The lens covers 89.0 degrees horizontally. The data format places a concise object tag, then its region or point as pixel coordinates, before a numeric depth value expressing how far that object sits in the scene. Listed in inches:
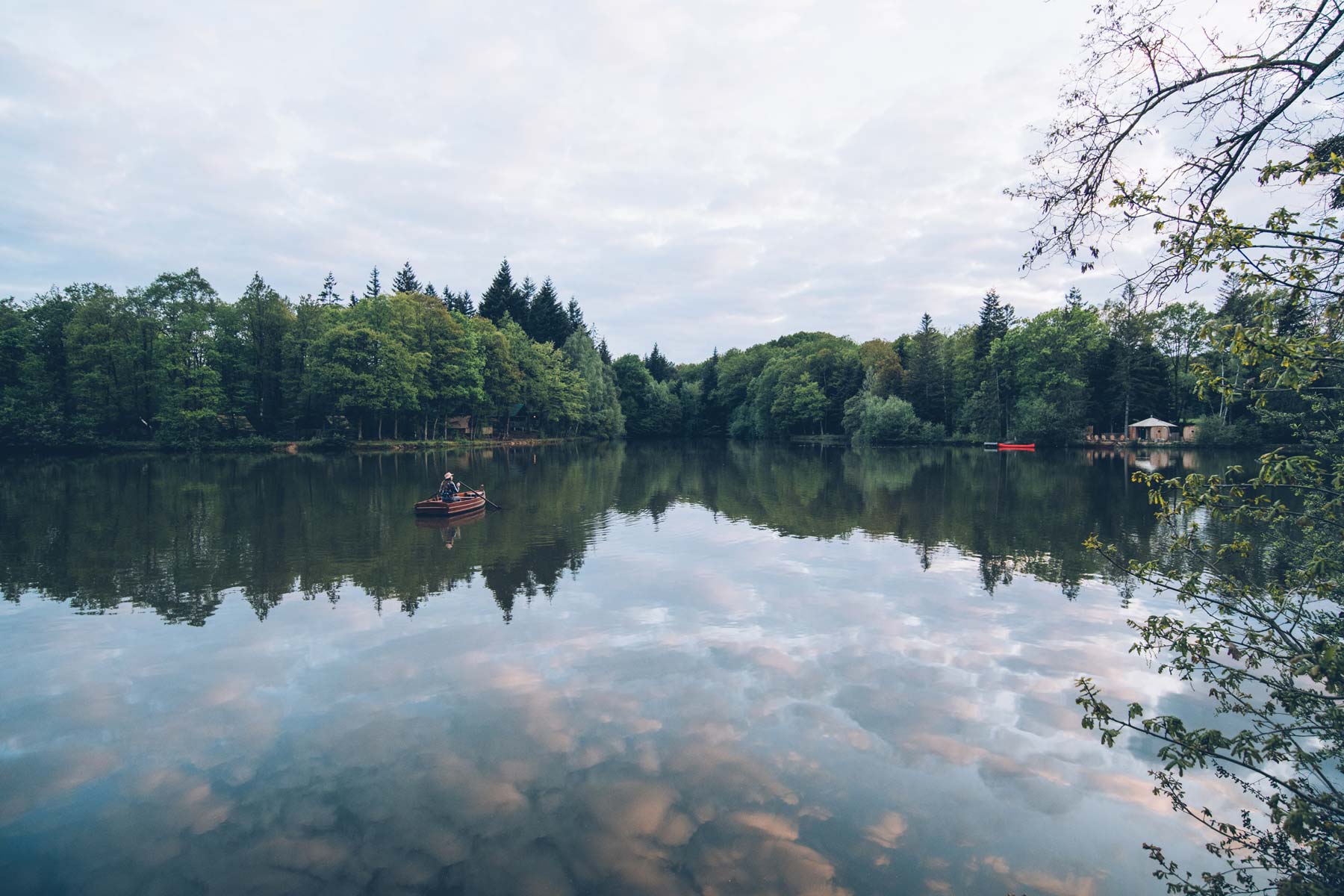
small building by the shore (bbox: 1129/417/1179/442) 2474.2
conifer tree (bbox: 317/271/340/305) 3009.4
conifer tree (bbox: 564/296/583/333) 4018.2
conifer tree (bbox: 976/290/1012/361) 2876.5
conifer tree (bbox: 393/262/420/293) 3526.1
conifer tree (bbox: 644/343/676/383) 4552.2
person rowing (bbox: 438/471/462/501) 907.4
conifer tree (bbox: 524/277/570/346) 3513.8
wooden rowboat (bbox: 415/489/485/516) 885.2
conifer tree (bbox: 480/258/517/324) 3459.6
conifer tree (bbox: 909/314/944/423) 2992.1
